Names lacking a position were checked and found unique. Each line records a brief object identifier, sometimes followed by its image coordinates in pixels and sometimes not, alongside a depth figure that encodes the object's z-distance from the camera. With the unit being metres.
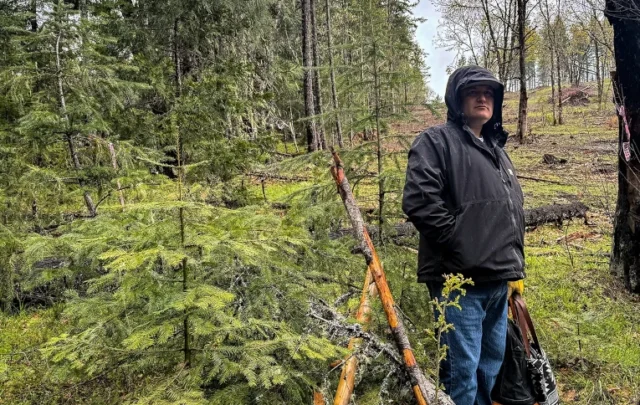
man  2.24
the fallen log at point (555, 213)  8.39
